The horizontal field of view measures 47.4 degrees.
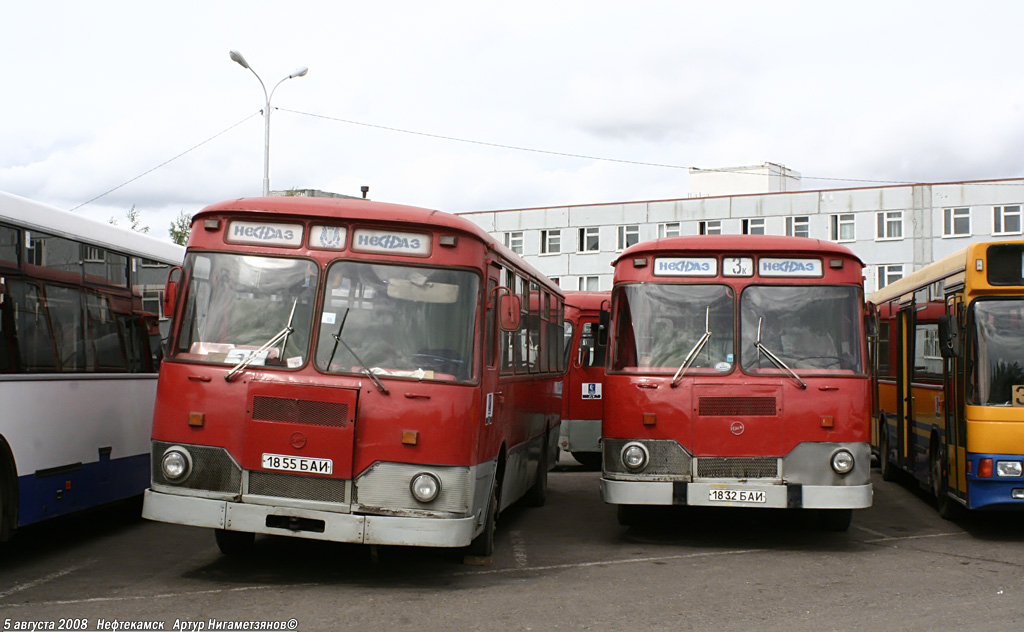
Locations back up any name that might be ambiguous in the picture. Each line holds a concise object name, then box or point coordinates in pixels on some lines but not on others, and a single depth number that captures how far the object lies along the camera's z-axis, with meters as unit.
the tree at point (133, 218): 54.44
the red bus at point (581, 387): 20.20
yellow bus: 11.72
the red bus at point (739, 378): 11.07
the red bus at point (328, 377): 8.71
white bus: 9.19
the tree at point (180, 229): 62.45
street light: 29.67
